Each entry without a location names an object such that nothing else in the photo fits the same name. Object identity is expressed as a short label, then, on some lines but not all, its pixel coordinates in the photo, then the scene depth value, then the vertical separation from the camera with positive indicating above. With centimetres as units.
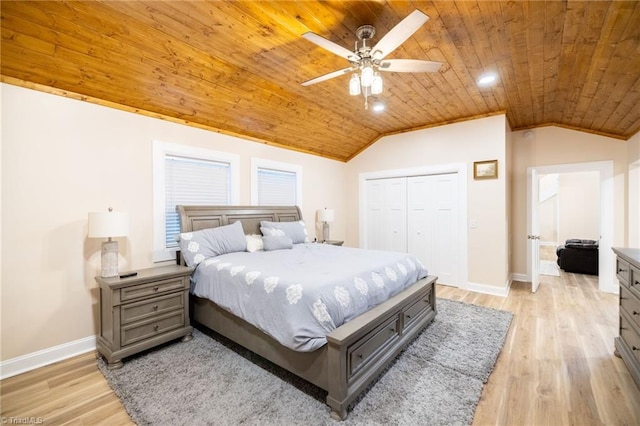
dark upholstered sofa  530 -91
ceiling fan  184 +118
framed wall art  424 +67
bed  179 -104
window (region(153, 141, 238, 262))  323 +39
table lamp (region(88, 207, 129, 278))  242 -16
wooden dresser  206 -80
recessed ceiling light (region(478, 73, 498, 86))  306 +153
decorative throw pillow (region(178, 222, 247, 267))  302 -35
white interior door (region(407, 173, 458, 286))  469 -20
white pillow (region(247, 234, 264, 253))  357 -42
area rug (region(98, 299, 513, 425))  179 -134
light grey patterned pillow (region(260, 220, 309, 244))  398 -26
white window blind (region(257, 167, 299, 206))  451 +44
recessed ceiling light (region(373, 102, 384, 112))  398 +158
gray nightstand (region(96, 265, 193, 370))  239 -93
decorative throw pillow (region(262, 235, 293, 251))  366 -41
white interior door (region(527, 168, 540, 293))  435 -31
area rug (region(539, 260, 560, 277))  560 -125
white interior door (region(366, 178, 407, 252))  529 -4
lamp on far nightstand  518 -11
